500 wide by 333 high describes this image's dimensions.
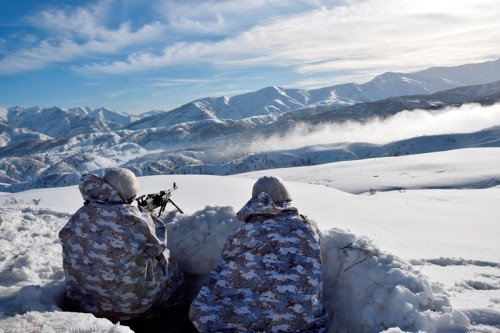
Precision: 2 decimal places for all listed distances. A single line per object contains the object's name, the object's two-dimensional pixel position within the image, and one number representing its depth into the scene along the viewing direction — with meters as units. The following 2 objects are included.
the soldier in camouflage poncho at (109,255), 3.68
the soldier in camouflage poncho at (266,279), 3.03
